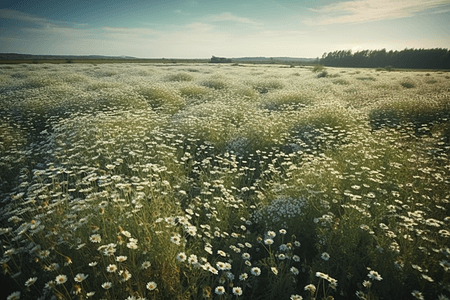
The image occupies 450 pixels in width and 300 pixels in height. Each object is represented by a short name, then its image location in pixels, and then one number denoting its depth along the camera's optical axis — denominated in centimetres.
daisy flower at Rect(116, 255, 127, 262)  230
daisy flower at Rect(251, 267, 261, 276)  269
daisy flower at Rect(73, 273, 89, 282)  217
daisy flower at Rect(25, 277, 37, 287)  219
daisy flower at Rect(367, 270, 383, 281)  253
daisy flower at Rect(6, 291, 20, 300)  214
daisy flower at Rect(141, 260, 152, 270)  243
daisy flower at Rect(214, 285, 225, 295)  235
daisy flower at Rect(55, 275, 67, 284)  215
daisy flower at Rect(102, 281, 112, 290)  218
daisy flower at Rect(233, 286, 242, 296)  251
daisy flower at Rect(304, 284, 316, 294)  225
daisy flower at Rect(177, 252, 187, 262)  252
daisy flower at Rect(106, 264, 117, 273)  224
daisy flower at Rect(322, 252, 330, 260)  297
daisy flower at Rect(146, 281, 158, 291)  228
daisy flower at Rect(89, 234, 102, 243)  252
